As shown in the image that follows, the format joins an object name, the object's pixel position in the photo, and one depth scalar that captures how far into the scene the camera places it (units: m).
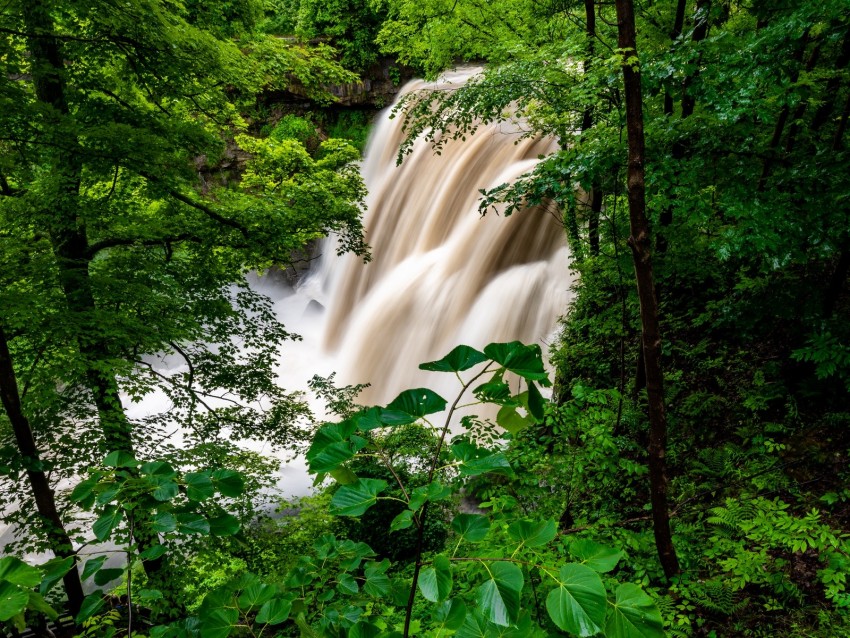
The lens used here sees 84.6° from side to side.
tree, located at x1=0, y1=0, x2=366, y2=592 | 4.16
